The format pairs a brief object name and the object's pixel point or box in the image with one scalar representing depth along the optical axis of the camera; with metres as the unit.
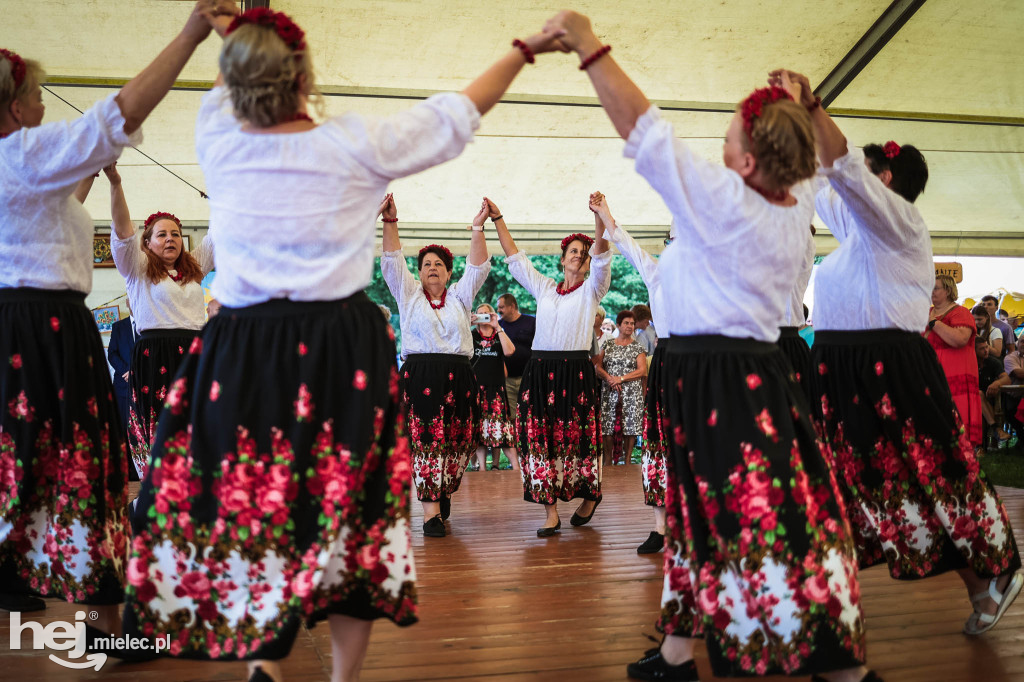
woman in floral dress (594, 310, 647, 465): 8.18
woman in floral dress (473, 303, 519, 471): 7.17
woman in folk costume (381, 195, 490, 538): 4.64
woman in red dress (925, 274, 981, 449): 5.85
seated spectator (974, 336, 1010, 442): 7.73
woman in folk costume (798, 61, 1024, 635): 2.42
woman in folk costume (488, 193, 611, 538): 4.61
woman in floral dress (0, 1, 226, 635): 2.25
